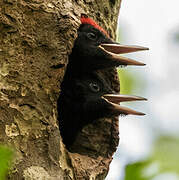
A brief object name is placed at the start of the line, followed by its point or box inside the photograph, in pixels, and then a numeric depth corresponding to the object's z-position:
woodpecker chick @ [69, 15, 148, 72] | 5.77
